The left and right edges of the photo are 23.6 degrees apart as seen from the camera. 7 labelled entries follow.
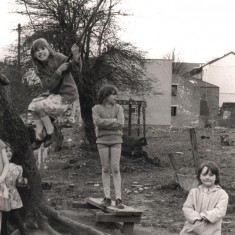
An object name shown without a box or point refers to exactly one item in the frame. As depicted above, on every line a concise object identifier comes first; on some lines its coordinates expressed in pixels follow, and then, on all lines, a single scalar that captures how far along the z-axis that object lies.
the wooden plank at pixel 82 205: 10.28
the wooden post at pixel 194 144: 15.18
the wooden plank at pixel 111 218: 8.73
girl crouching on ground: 5.84
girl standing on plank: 8.35
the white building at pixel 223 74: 82.62
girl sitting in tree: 6.76
